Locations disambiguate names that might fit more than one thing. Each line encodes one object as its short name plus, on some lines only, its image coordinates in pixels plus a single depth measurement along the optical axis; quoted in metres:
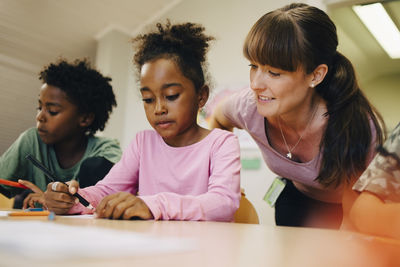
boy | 1.17
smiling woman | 0.81
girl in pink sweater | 0.72
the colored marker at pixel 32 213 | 0.51
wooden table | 0.18
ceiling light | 1.92
